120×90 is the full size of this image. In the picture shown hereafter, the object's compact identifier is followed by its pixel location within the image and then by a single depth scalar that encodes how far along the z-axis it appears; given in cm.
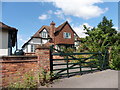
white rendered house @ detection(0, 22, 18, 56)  1098
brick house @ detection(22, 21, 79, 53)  2494
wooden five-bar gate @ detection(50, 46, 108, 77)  750
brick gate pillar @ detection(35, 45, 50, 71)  477
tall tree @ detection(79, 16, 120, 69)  792
